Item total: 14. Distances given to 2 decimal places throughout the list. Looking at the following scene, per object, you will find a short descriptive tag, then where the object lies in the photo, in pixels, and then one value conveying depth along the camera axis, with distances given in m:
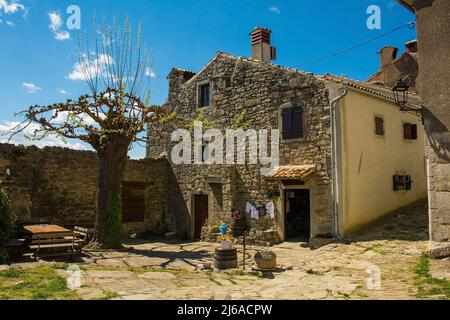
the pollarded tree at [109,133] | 11.04
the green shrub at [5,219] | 8.10
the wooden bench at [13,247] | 8.36
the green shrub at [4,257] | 7.75
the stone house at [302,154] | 11.88
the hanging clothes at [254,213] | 13.50
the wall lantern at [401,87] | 9.41
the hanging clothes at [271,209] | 13.09
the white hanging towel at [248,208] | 13.80
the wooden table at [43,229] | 8.62
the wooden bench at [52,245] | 8.52
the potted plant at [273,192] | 12.98
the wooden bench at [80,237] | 9.54
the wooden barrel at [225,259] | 8.53
